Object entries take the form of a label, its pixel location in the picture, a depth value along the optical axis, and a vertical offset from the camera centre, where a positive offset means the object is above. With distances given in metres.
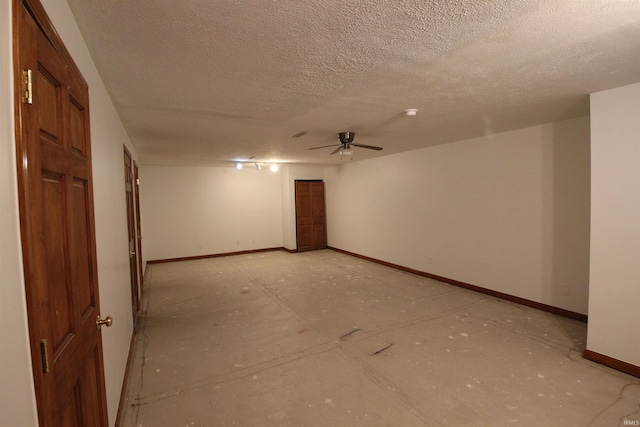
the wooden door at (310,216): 7.93 -0.28
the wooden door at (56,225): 0.78 -0.04
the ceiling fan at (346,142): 3.79 +0.79
